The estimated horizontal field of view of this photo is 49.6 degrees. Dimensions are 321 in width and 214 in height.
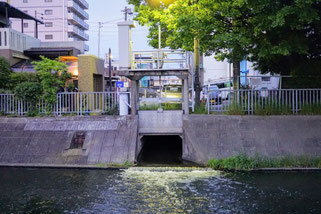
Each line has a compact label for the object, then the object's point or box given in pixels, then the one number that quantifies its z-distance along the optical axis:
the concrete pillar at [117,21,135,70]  17.48
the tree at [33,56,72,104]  18.02
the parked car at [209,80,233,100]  33.53
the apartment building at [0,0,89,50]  65.75
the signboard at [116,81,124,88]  30.44
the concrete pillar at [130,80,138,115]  17.34
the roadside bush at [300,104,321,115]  16.38
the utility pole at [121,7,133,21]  49.78
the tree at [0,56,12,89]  20.43
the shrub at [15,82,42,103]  17.84
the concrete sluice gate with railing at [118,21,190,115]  17.17
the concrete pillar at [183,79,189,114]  17.23
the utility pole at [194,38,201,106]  20.49
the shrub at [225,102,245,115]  16.77
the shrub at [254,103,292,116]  16.58
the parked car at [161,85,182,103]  24.62
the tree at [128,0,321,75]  15.00
